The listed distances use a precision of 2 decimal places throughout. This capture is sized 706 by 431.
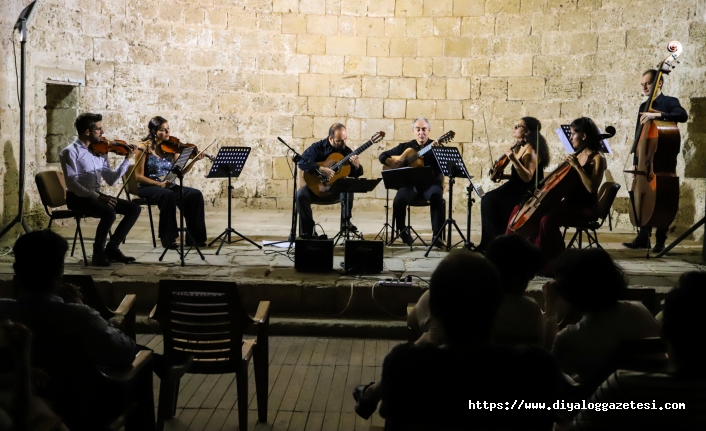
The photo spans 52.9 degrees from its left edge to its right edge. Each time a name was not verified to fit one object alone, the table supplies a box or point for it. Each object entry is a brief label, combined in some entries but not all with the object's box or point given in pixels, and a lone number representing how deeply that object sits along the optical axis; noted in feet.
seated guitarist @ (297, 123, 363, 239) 22.04
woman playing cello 16.93
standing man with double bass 19.75
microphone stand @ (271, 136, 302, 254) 21.04
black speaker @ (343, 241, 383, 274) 16.96
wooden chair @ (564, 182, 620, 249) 18.72
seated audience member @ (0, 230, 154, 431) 7.49
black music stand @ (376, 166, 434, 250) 19.56
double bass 18.76
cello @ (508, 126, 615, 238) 17.15
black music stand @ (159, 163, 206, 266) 17.92
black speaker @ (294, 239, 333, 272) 17.17
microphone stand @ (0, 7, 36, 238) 19.98
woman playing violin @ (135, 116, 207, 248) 20.76
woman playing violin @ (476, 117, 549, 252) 19.04
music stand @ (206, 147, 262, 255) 19.65
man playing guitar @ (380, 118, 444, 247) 21.67
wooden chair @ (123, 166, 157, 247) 20.99
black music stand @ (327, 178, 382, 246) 20.08
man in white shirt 18.02
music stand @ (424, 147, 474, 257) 19.07
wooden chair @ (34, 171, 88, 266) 18.61
